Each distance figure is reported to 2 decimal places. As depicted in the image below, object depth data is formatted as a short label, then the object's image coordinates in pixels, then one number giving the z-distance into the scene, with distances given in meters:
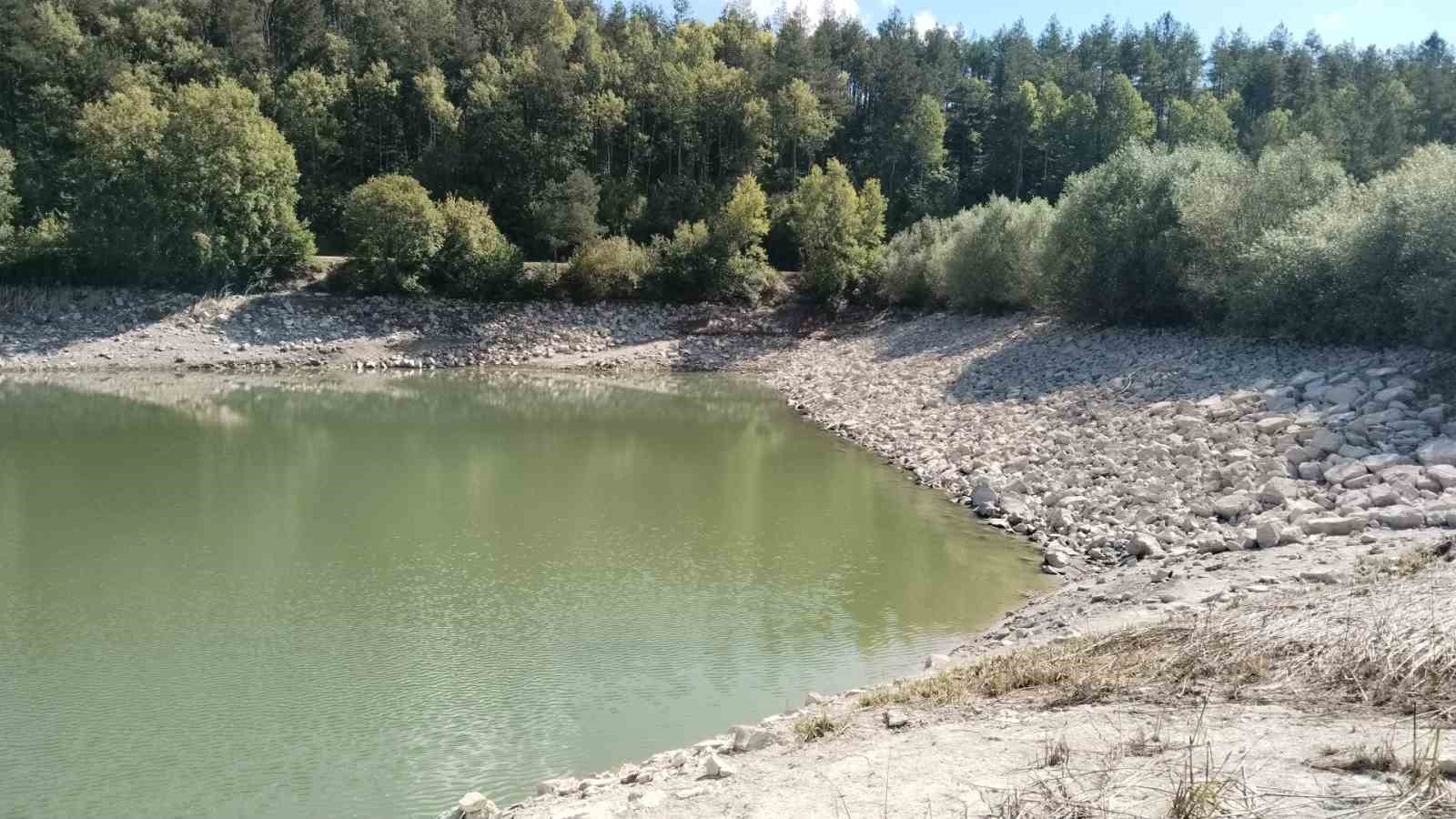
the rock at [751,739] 7.39
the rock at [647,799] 6.35
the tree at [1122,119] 65.31
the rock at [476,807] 6.86
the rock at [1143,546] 12.94
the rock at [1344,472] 13.61
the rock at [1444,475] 12.41
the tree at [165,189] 38.78
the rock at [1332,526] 11.82
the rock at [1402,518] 11.48
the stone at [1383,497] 12.34
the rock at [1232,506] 13.59
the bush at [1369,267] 18.05
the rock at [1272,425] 15.96
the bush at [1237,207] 24.92
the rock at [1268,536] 12.10
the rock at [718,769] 6.74
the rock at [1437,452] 13.30
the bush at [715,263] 45.31
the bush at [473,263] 43.53
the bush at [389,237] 42.34
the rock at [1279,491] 13.48
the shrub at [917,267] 41.41
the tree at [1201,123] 64.88
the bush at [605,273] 44.53
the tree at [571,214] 48.72
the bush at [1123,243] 27.12
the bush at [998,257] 35.19
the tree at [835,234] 45.22
